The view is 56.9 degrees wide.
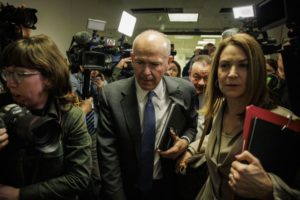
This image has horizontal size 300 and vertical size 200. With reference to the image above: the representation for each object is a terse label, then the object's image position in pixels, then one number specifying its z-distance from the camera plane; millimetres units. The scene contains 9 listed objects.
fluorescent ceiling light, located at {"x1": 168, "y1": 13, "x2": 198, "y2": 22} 7621
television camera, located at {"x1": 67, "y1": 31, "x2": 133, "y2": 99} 2002
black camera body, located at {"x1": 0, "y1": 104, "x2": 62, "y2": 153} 848
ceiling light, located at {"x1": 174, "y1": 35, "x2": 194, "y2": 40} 11851
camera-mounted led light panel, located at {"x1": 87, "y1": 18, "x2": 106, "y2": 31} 2268
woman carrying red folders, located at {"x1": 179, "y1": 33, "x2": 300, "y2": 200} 1053
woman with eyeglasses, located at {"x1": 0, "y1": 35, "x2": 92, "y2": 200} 1014
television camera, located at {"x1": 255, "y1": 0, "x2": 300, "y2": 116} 827
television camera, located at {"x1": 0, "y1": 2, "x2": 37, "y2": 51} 1411
